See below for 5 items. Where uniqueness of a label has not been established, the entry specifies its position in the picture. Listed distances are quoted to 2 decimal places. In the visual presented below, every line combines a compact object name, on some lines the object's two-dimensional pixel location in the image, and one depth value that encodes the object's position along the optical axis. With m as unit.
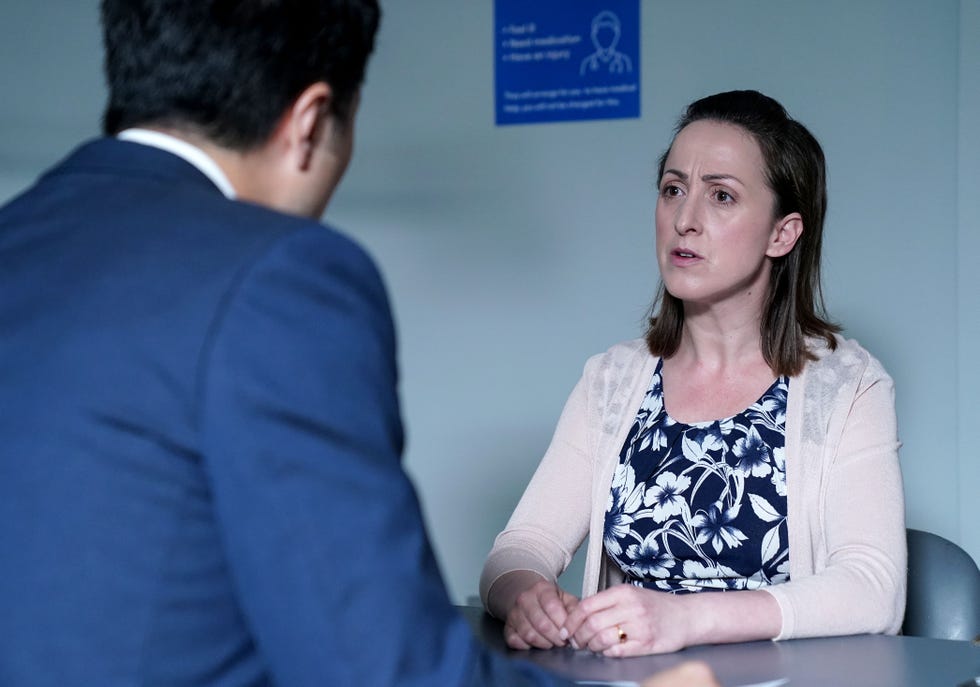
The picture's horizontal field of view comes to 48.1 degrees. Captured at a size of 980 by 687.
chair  1.86
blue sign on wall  3.18
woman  1.81
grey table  1.30
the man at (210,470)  0.75
